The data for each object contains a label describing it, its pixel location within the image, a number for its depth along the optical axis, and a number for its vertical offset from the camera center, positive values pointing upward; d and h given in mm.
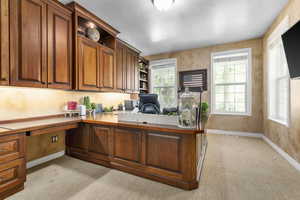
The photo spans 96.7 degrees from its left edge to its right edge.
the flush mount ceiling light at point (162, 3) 2064 +1508
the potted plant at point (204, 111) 2252 -220
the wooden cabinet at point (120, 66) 3621 +935
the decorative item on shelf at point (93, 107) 2954 -171
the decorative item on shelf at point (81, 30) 2746 +1458
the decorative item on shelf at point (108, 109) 3451 -244
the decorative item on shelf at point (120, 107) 3992 -224
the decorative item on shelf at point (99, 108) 3287 -214
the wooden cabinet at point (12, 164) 1487 -758
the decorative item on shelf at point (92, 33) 2867 +1434
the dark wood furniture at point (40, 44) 1775 +844
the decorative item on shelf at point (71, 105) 2592 -104
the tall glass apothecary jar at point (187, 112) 1608 -151
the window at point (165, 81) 5082 +740
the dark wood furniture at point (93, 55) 2527 +967
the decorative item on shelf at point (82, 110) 2690 -208
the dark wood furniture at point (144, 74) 5155 +1015
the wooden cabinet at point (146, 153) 1675 -771
